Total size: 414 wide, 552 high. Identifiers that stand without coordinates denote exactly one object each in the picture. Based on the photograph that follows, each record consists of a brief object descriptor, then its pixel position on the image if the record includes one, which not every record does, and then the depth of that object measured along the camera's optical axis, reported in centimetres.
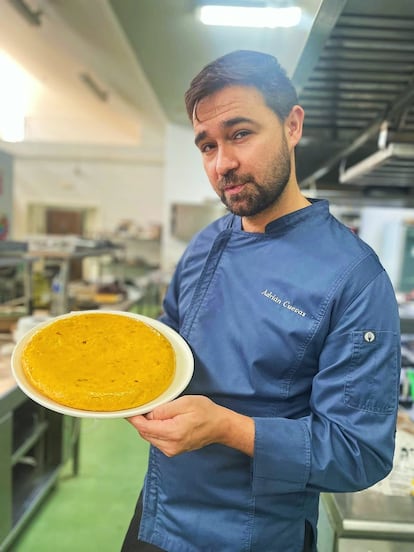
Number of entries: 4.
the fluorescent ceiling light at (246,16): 246
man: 69
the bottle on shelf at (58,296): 248
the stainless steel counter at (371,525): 102
